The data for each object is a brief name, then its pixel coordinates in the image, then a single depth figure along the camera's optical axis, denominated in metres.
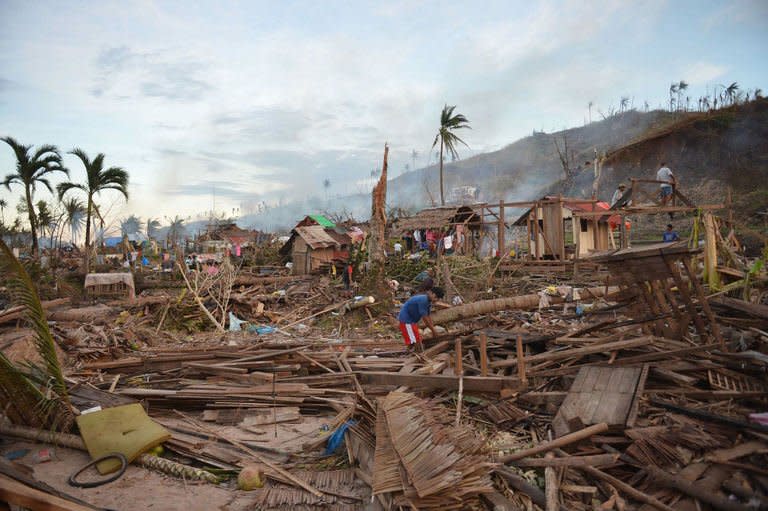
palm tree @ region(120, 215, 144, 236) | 64.71
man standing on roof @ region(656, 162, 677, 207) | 13.73
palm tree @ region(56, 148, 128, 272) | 18.61
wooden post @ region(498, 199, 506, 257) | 17.29
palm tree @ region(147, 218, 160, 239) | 62.19
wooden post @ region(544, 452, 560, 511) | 3.51
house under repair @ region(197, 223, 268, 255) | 31.31
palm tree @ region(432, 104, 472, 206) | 26.34
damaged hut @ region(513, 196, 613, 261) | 17.52
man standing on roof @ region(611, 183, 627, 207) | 14.71
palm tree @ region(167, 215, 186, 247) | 28.41
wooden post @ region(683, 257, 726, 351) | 5.26
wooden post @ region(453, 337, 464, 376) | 6.07
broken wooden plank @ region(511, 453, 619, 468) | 3.89
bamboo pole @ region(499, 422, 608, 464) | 4.17
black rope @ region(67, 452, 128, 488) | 4.59
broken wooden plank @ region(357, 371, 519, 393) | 5.71
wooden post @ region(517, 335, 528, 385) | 5.54
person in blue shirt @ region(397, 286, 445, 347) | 7.73
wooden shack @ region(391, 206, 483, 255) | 20.92
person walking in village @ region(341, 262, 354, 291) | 16.62
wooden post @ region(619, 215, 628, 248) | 14.76
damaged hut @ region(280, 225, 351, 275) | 23.05
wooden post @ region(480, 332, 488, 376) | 5.91
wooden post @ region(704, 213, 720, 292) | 7.95
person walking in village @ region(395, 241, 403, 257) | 21.12
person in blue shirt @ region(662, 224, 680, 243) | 12.77
